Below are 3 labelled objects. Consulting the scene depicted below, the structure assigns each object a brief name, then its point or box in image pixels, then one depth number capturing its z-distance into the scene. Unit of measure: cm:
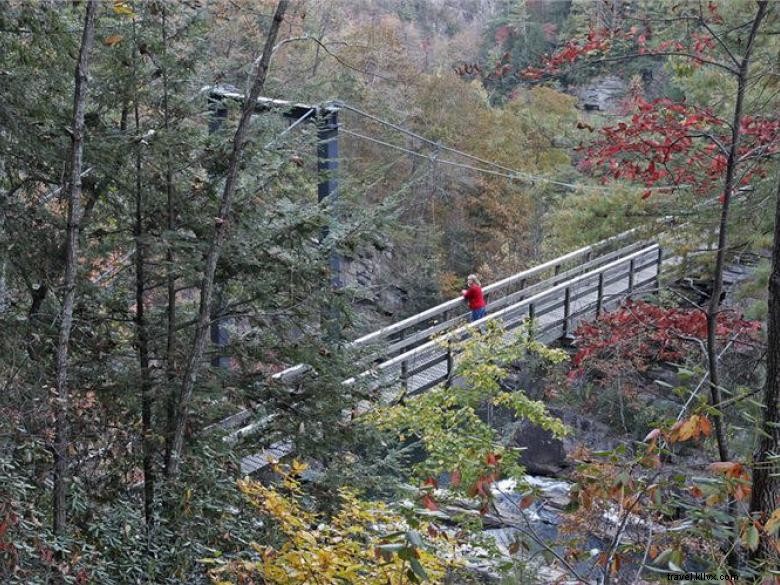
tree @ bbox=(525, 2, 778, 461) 496
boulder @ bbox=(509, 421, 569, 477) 1345
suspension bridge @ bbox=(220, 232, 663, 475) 730
